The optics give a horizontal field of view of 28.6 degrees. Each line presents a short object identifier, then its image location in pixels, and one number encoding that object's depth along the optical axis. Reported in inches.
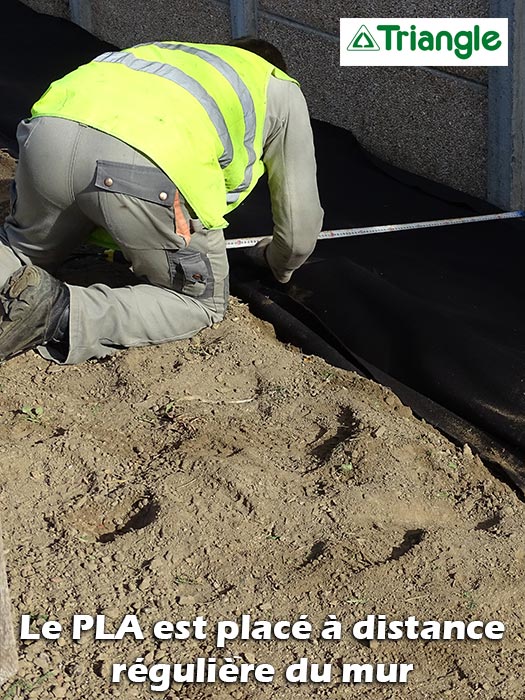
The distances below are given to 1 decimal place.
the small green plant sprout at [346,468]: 111.9
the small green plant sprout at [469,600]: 93.7
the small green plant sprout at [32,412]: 122.3
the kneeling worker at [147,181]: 122.6
